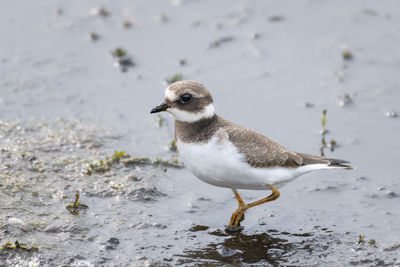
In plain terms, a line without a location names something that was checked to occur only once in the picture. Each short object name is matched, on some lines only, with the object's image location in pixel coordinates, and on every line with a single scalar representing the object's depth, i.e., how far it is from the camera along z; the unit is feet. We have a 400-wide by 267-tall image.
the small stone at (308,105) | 33.55
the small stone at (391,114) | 32.48
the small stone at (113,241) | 21.98
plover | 21.99
